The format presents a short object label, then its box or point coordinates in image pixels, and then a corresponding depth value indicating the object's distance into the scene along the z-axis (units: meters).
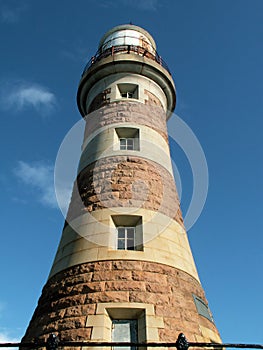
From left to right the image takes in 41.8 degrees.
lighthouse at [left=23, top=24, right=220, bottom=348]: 7.00
